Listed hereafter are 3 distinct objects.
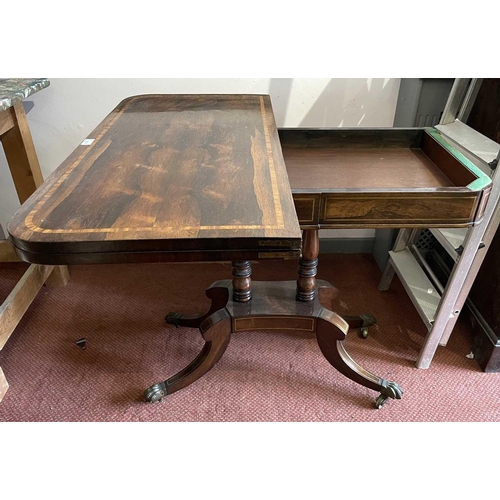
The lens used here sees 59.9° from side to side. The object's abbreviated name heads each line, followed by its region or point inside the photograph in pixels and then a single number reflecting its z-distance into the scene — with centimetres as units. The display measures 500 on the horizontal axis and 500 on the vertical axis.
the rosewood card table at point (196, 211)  77
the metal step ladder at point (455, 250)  129
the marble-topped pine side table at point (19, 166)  147
